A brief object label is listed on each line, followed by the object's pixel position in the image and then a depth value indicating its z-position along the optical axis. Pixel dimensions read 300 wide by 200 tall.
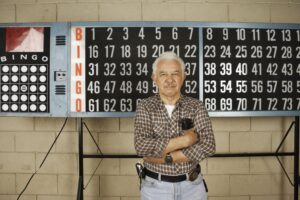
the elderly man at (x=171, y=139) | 1.47
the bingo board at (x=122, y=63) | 2.15
